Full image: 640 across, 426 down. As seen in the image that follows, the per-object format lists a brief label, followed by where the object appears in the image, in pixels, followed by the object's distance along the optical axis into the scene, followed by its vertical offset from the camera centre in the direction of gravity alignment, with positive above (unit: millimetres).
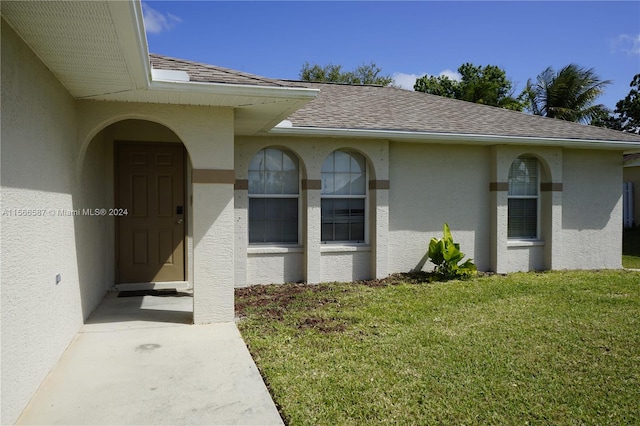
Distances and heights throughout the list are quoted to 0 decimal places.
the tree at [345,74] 37094 +10495
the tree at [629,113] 29453 +5954
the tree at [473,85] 25406 +8296
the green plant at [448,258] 9320 -1018
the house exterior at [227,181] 3770 +420
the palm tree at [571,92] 23844 +5800
